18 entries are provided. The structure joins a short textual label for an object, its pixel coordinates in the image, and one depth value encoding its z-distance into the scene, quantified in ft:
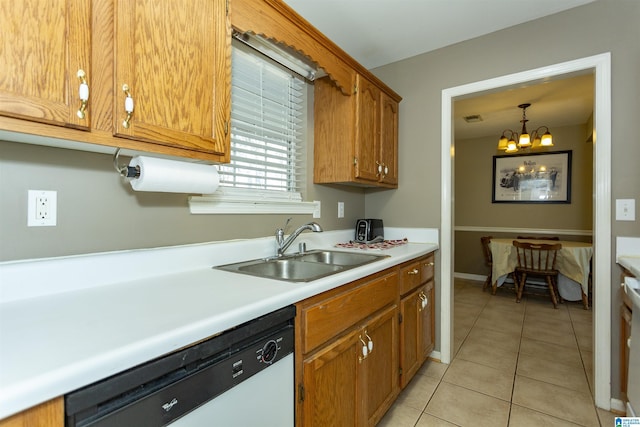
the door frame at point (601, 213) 5.79
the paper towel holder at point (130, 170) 3.46
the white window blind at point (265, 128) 5.51
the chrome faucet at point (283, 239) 5.59
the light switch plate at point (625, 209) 5.61
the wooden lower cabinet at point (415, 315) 5.94
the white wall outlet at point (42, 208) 3.14
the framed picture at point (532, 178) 14.65
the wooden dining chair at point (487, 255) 14.20
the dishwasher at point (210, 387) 1.92
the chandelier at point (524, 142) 11.27
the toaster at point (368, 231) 7.91
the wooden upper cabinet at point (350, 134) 6.57
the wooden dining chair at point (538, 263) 11.76
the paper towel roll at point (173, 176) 3.42
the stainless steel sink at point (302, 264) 4.91
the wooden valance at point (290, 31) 4.13
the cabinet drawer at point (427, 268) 6.83
